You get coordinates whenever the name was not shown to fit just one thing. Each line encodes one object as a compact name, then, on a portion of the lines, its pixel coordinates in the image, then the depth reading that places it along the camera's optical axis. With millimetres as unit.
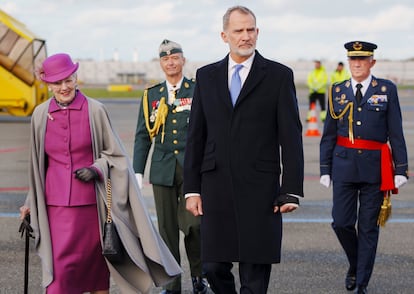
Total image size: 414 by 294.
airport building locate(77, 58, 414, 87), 125539
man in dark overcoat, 6561
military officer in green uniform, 8855
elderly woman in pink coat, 6957
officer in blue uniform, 8806
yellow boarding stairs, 34942
